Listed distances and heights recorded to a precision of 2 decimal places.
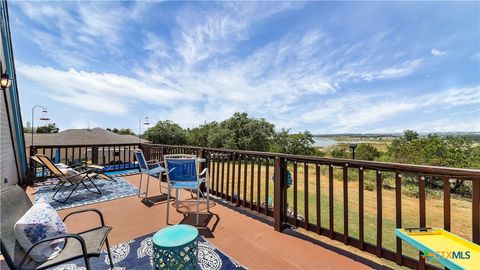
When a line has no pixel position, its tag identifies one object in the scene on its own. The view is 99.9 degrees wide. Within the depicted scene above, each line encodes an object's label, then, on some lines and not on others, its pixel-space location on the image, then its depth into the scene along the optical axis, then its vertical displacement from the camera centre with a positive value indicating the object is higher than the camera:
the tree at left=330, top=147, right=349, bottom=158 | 26.58 -2.06
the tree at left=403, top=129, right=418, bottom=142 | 23.50 +0.26
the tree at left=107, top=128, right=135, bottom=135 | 36.59 +1.36
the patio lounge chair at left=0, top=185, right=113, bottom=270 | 1.40 -0.81
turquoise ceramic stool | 1.64 -0.93
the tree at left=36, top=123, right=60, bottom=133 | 25.11 +1.28
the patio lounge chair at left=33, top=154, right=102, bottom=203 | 4.21 -0.79
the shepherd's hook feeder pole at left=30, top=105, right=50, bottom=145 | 7.68 +1.15
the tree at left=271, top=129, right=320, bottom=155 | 27.41 -0.88
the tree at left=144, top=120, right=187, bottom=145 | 31.39 +0.66
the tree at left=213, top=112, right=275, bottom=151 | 26.58 +0.52
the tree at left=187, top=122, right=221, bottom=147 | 32.52 +0.52
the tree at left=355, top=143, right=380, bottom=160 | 24.90 -1.91
